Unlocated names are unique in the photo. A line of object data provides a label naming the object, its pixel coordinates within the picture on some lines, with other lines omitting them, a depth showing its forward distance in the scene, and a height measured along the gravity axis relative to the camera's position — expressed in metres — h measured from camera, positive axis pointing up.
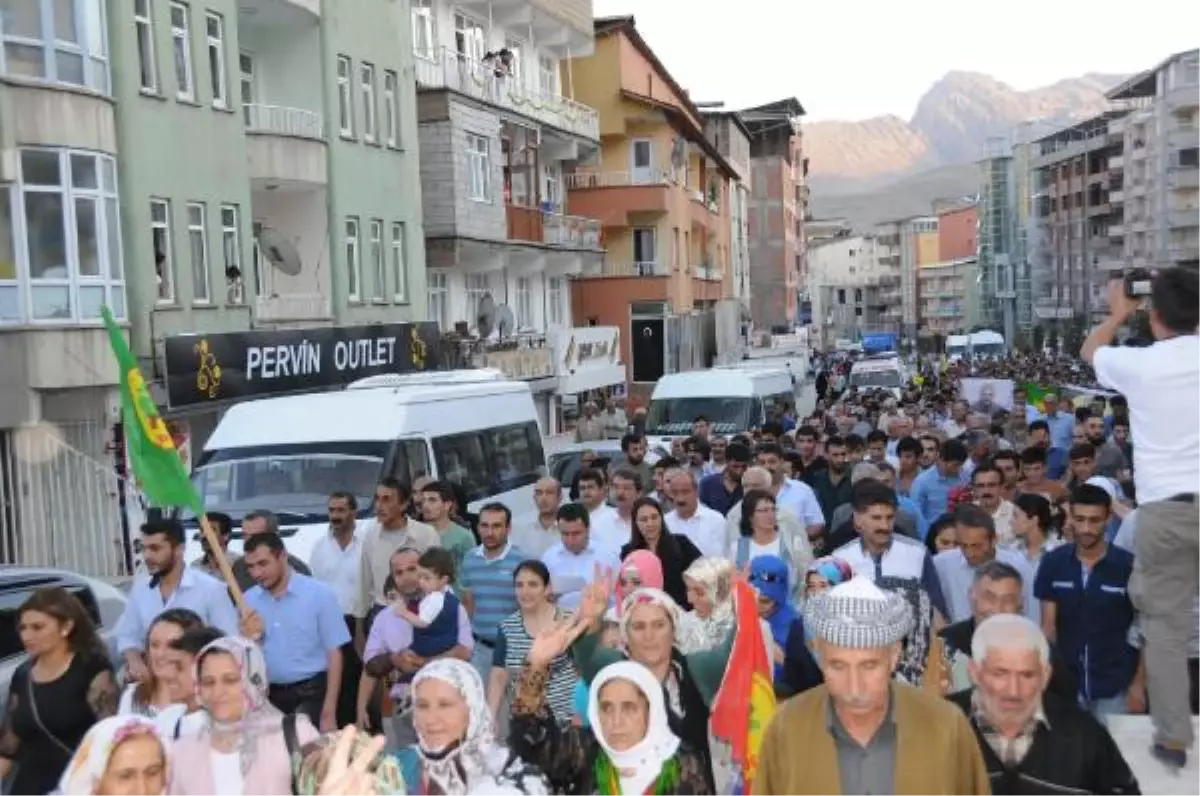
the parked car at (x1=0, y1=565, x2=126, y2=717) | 8.27 -1.82
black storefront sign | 20.95 -0.72
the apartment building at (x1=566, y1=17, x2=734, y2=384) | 45.56 +3.46
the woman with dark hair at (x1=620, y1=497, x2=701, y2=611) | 8.99 -1.60
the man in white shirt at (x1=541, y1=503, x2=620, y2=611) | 8.94 -1.64
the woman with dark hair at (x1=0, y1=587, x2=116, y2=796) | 5.86 -1.59
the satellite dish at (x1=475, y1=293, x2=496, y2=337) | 31.56 -0.18
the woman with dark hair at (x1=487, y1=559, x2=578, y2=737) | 6.82 -1.60
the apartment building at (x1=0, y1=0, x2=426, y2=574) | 18.77 +1.79
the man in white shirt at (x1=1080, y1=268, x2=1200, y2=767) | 5.11 -0.74
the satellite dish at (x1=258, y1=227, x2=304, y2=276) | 24.91 +1.24
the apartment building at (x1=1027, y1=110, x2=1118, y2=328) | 107.31 +5.98
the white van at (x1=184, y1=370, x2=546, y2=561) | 11.84 -1.21
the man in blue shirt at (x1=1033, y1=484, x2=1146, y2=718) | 6.21 -1.48
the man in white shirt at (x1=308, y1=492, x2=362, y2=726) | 9.53 -1.67
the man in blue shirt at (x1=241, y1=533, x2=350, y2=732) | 7.41 -1.72
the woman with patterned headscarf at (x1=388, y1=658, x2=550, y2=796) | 4.64 -1.48
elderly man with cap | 3.64 -1.16
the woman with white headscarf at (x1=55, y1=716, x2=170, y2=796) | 4.35 -1.39
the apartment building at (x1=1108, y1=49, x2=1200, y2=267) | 93.38 +8.76
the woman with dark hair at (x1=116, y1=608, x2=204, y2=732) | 5.68 -1.45
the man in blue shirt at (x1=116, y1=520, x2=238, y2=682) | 7.35 -1.46
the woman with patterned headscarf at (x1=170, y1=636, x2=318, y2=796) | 4.86 -1.52
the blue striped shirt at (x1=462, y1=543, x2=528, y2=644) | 8.64 -1.76
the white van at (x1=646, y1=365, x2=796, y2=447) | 22.67 -1.65
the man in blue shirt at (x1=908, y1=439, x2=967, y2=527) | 11.88 -1.63
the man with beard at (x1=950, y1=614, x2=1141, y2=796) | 4.04 -1.31
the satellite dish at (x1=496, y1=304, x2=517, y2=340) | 31.89 -0.23
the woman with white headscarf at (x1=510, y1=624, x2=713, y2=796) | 4.70 -1.55
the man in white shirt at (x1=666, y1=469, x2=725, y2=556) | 10.36 -1.65
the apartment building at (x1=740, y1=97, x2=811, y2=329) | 90.69 +6.12
